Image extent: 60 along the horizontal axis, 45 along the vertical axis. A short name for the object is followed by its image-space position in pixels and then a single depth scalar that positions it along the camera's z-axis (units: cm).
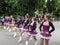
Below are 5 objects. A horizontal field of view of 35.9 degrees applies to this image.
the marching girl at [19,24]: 627
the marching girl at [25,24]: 561
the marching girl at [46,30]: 384
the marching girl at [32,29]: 483
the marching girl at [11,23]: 865
